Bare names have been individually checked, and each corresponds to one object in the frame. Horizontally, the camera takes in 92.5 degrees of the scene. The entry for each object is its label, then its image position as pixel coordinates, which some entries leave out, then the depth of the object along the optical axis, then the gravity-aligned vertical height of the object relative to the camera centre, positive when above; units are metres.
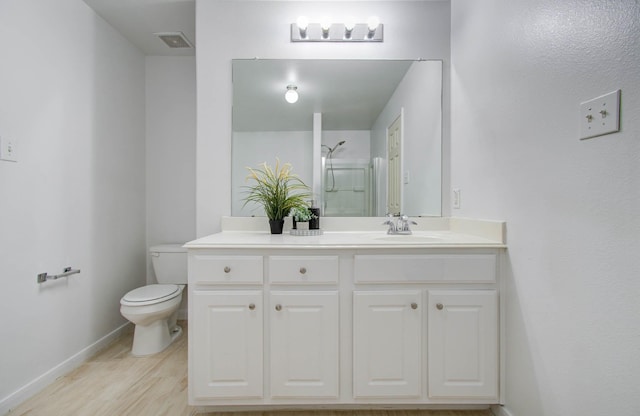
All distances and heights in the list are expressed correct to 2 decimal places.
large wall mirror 1.97 +0.47
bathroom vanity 1.38 -0.55
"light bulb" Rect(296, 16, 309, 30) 1.86 +1.11
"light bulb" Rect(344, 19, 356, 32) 1.89 +1.10
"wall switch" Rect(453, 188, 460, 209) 1.86 +0.03
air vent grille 2.29 +1.26
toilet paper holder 1.66 -0.41
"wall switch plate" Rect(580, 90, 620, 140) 0.85 +0.26
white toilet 1.93 -0.64
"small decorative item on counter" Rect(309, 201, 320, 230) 1.80 -0.09
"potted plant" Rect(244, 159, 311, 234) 1.84 +0.07
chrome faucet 1.85 -0.14
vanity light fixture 1.95 +1.08
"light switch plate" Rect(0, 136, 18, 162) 1.46 +0.26
